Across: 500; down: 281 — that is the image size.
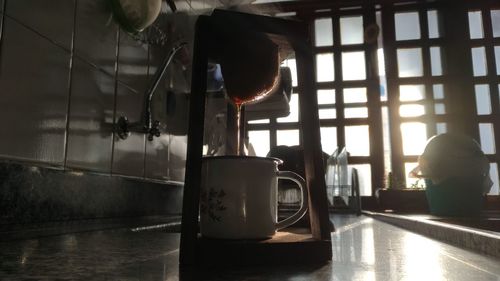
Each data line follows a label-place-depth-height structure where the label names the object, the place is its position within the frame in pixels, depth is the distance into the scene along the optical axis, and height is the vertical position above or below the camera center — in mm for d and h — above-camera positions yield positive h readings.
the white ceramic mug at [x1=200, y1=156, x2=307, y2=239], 399 +1
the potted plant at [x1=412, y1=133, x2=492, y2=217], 1376 +90
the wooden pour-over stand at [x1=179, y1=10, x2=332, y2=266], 363 +34
